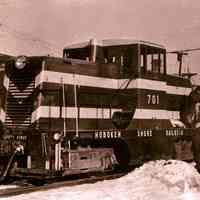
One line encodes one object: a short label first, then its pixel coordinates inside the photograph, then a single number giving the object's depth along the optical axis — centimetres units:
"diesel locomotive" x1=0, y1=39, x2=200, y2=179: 1052
